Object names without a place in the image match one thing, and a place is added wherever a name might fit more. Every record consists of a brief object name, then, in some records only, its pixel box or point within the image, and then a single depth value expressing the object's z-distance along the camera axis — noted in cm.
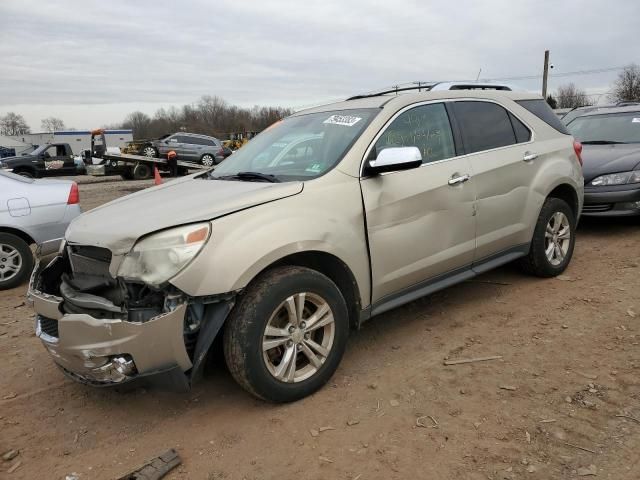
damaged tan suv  257
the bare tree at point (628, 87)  6006
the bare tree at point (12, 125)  11150
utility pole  3947
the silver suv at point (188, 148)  2598
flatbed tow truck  2053
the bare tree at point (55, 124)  11697
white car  558
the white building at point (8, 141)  6204
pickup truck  2170
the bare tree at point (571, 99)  7144
